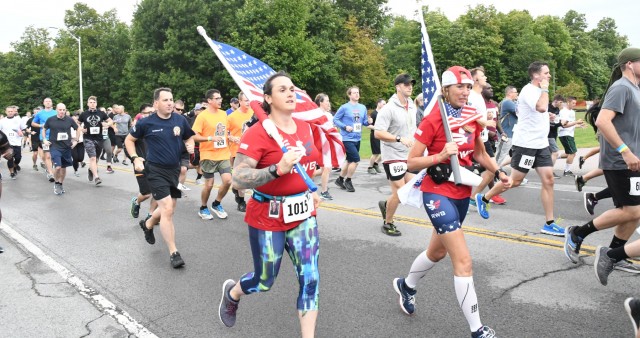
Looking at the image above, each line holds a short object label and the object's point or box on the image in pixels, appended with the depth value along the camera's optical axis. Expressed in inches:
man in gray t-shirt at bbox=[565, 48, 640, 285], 164.6
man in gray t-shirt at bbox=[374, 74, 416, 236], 268.5
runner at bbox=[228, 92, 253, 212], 344.5
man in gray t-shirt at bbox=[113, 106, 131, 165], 709.9
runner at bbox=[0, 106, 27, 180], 621.1
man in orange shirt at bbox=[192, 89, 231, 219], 324.8
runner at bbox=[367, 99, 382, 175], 539.2
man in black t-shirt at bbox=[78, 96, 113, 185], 541.6
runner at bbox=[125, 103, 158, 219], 312.8
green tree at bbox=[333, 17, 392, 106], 1897.1
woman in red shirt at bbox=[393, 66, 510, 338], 135.1
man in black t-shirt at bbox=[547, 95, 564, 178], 426.9
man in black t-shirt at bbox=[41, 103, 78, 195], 454.3
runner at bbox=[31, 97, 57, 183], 512.7
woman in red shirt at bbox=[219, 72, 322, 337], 127.3
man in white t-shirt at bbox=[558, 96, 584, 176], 468.1
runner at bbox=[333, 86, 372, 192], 432.5
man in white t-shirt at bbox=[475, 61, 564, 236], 249.0
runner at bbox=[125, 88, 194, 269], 235.1
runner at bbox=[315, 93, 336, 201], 384.8
